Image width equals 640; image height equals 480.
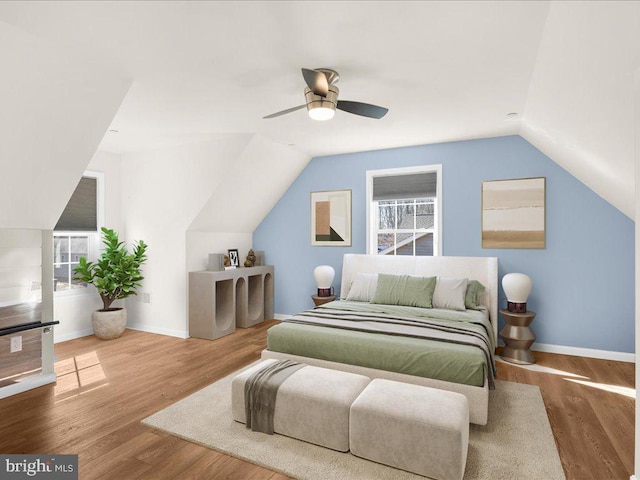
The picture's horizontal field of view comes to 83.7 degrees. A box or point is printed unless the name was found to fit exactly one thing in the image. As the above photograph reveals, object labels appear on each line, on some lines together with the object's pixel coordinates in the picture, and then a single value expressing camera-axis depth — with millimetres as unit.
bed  2586
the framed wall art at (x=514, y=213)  4152
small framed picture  5438
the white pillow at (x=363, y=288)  4383
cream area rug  2062
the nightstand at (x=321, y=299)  4895
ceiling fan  2646
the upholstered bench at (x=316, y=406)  2244
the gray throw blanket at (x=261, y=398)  2434
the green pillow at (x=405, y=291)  3986
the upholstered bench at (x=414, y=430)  1949
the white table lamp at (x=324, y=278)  4965
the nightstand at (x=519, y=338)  3811
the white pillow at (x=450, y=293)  3877
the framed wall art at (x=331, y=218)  5273
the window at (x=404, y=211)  4793
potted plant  4621
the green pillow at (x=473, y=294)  3951
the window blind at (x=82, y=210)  4715
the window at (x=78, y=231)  4703
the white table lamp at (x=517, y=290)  3861
